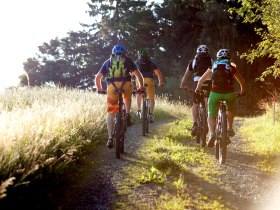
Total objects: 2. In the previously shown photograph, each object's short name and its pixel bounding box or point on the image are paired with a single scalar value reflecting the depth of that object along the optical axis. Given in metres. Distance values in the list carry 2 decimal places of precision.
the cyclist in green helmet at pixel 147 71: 11.37
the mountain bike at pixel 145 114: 10.48
